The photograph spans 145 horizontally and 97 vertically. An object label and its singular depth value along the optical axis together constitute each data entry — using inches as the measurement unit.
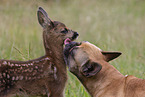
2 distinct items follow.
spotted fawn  391.2
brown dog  378.6
